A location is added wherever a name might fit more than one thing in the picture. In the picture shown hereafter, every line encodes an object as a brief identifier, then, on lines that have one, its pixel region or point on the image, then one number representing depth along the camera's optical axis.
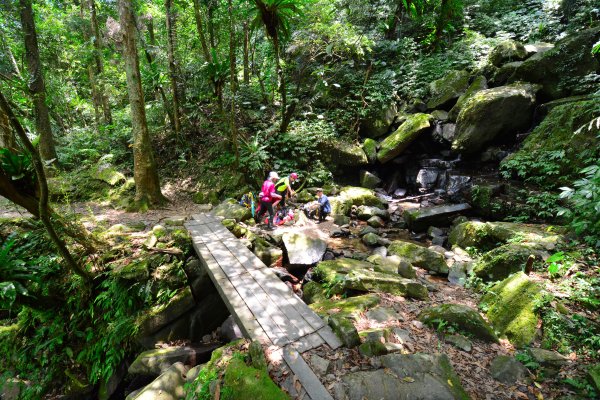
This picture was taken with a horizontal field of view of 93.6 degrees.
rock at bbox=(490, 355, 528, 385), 2.84
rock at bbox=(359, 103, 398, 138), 12.39
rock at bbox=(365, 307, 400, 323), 3.66
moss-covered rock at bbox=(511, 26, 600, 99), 8.82
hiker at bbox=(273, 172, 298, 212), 8.39
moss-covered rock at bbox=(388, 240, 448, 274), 5.82
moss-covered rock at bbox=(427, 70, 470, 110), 11.40
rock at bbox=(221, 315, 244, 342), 4.88
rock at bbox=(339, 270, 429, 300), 4.46
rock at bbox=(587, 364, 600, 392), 2.49
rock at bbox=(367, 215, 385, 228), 9.01
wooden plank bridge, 2.93
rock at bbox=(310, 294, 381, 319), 3.80
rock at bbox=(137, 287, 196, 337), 4.48
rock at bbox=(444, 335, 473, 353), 3.25
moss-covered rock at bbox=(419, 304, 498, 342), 3.42
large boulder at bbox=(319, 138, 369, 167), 11.73
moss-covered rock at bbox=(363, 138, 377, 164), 11.85
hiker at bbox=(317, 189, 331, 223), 9.15
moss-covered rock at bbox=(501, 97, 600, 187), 7.17
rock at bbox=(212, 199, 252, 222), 7.89
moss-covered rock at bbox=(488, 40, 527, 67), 10.68
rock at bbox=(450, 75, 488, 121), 10.62
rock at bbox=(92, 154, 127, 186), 9.16
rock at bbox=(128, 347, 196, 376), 3.93
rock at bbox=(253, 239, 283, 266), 6.20
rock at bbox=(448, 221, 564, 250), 5.13
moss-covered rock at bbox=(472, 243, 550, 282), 4.68
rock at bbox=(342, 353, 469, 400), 2.48
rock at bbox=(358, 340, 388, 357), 2.90
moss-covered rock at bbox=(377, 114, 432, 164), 11.00
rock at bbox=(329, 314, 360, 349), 3.06
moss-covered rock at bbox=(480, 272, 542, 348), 3.39
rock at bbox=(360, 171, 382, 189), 11.77
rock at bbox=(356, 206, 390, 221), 9.42
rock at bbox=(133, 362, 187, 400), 2.96
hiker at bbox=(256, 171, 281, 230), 7.83
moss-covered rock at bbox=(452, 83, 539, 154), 9.24
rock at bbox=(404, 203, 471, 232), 8.48
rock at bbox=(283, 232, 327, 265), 6.14
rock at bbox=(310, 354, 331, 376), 2.76
